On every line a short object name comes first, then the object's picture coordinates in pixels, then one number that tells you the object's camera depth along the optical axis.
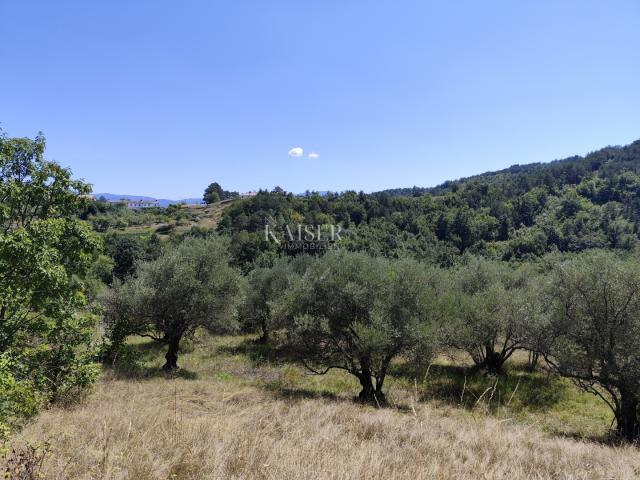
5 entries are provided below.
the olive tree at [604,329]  12.98
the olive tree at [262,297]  31.25
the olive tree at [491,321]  17.53
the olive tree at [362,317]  15.48
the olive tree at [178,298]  19.75
